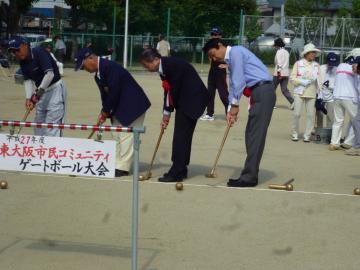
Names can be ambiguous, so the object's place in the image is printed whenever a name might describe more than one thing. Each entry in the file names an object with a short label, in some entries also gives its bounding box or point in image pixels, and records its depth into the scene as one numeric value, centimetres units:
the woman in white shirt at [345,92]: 1202
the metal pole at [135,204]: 548
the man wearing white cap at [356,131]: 1195
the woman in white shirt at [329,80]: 1306
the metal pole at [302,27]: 3038
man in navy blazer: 933
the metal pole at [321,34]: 3080
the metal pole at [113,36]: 3381
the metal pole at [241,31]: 3172
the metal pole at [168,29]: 3400
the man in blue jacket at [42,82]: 978
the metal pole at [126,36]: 2992
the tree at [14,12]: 3662
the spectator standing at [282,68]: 1828
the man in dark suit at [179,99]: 935
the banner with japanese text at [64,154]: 555
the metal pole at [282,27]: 3088
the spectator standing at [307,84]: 1318
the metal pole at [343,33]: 3096
